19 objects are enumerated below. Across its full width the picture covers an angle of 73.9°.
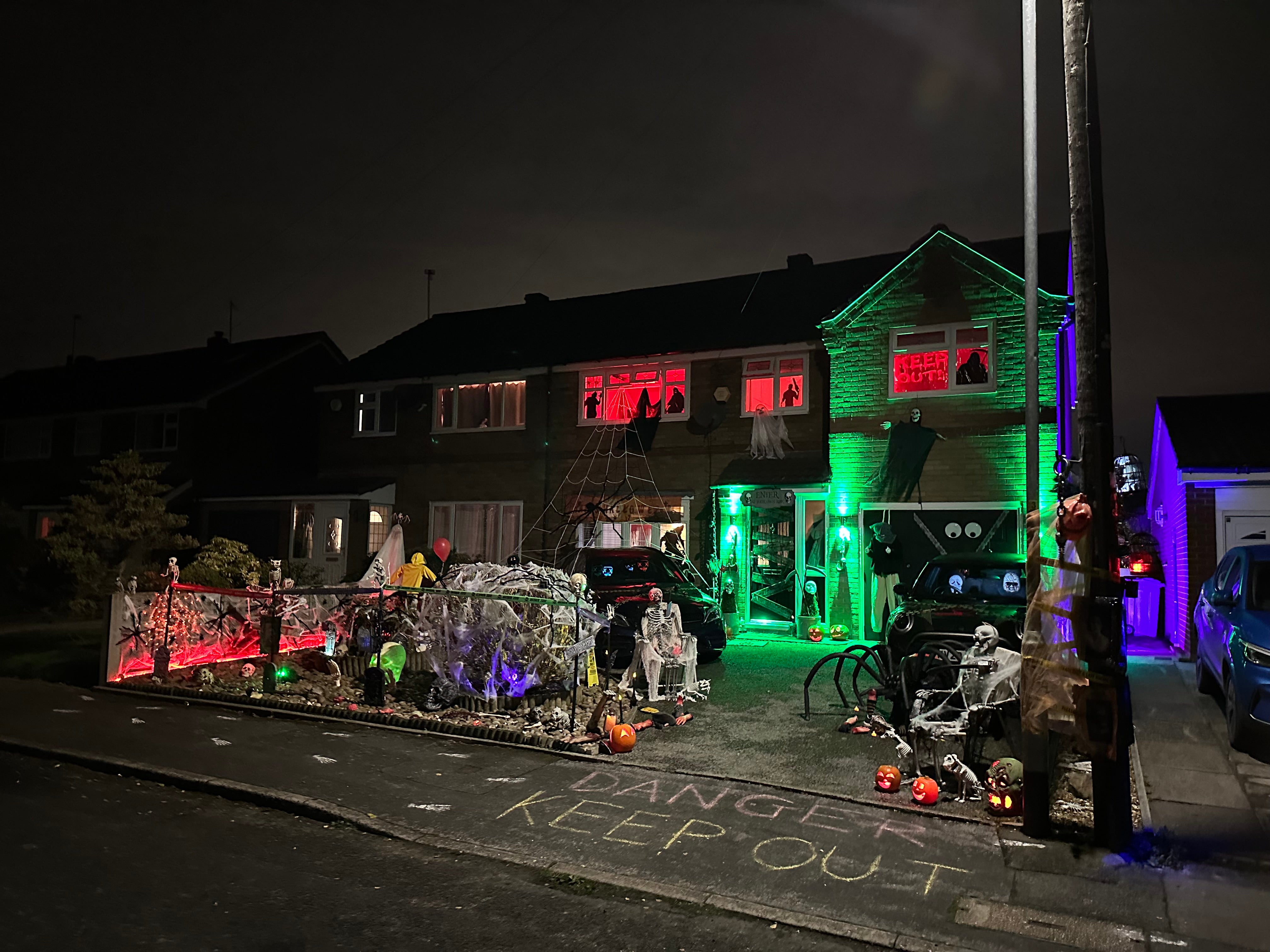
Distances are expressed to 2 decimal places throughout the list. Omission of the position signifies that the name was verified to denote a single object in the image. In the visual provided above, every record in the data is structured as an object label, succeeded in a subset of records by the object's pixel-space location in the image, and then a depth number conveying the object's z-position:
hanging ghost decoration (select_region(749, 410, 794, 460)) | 18.42
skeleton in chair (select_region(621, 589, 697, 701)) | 10.16
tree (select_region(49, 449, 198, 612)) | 19.66
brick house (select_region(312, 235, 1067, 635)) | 18.09
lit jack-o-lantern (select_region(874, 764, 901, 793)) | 6.75
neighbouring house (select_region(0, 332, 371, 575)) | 25.00
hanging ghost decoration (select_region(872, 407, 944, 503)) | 16.67
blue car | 7.51
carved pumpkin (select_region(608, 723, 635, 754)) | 7.93
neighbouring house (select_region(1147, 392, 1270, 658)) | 13.21
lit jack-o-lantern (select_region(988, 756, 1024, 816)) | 6.27
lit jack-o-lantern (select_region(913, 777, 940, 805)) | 6.49
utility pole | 5.68
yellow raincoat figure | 12.83
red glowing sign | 16.97
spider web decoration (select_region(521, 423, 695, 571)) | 19.77
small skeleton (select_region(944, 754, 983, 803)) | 6.69
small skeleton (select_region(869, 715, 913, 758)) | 8.08
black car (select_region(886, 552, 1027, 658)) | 9.18
